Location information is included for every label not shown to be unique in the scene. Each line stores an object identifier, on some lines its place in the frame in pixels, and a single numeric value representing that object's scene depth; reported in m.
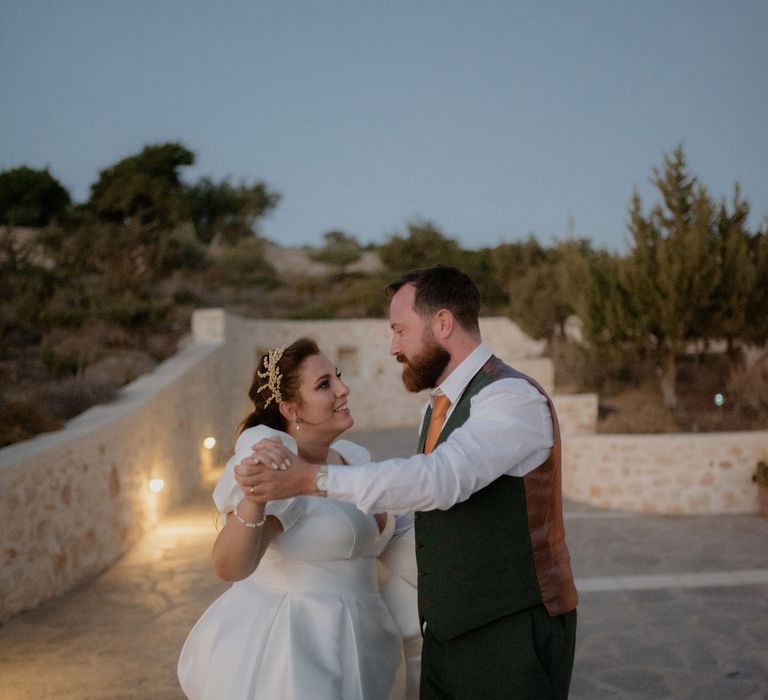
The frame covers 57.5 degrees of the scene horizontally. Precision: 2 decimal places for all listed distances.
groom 1.51
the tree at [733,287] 10.38
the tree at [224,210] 27.91
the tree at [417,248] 24.47
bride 1.79
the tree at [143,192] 23.41
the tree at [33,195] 23.62
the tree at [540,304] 15.94
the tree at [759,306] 10.65
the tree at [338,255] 26.25
